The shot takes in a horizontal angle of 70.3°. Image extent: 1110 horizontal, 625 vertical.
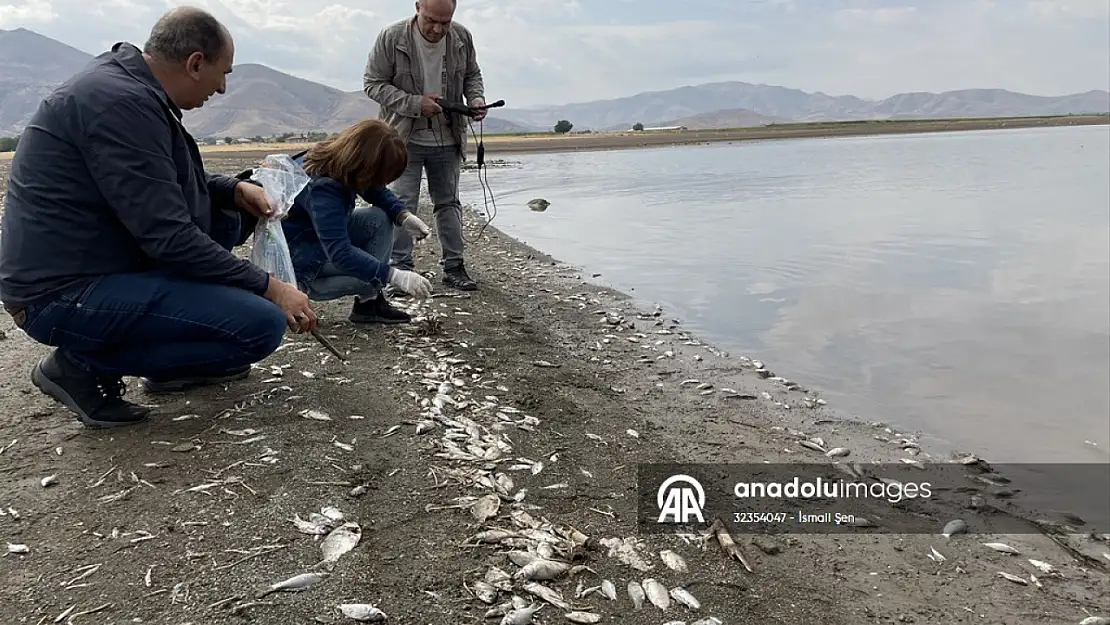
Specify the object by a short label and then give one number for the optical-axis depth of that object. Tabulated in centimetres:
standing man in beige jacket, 710
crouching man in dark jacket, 348
